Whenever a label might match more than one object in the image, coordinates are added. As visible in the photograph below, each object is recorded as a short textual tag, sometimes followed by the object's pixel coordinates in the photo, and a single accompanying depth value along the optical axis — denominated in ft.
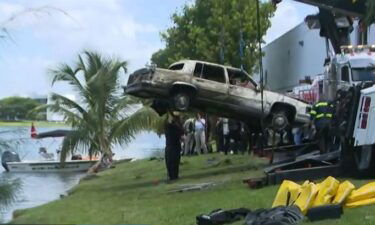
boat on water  97.50
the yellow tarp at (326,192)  31.50
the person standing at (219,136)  84.57
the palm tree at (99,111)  86.69
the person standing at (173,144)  55.11
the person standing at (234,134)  77.30
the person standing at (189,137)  89.97
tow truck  40.42
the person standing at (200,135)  89.10
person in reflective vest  48.98
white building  131.13
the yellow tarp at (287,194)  32.65
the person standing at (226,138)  79.94
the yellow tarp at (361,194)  32.30
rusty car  59.57
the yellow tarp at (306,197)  31.04
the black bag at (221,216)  31.63
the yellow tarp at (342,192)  31.76
